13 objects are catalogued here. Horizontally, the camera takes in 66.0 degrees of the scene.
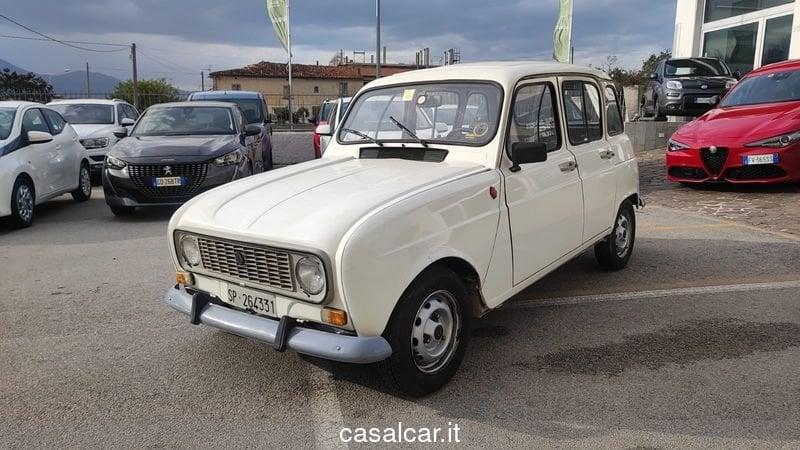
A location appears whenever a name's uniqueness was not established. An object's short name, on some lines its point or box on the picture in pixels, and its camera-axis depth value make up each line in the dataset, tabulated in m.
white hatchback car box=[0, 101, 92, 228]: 8.02
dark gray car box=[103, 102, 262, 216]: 8.18
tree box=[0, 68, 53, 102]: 47.22
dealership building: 15.48
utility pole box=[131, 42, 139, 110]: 39.19
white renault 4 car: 2.96
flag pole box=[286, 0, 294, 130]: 25.03
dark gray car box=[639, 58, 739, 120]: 14.00
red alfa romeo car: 8.71
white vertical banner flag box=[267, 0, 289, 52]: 24.78
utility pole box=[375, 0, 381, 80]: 28.37
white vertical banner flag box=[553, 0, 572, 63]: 18.45
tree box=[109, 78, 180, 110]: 50.83
